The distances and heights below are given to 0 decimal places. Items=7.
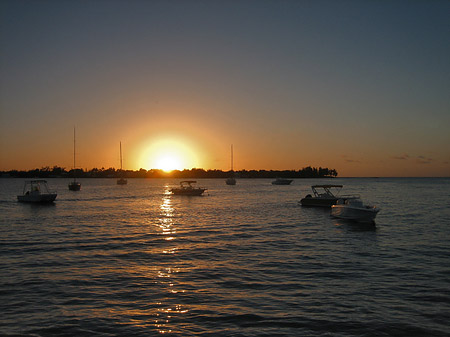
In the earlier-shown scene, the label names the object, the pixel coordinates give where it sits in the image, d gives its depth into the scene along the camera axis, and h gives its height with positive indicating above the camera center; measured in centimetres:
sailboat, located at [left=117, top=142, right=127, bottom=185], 18525 -208
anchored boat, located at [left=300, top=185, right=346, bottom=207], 5825 -432
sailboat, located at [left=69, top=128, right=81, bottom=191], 12482 -277
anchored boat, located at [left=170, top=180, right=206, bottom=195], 9551 -379
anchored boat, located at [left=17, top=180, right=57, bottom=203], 6850 -326
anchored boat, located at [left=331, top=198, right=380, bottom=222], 3794 -418
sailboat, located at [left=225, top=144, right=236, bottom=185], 19062 -278
